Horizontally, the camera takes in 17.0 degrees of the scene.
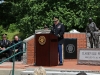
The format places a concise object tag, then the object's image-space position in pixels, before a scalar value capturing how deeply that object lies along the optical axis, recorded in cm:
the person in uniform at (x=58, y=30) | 1137
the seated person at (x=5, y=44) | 1506
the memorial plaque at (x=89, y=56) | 1236
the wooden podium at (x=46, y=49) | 1103
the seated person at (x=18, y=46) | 1451
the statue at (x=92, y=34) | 1455
